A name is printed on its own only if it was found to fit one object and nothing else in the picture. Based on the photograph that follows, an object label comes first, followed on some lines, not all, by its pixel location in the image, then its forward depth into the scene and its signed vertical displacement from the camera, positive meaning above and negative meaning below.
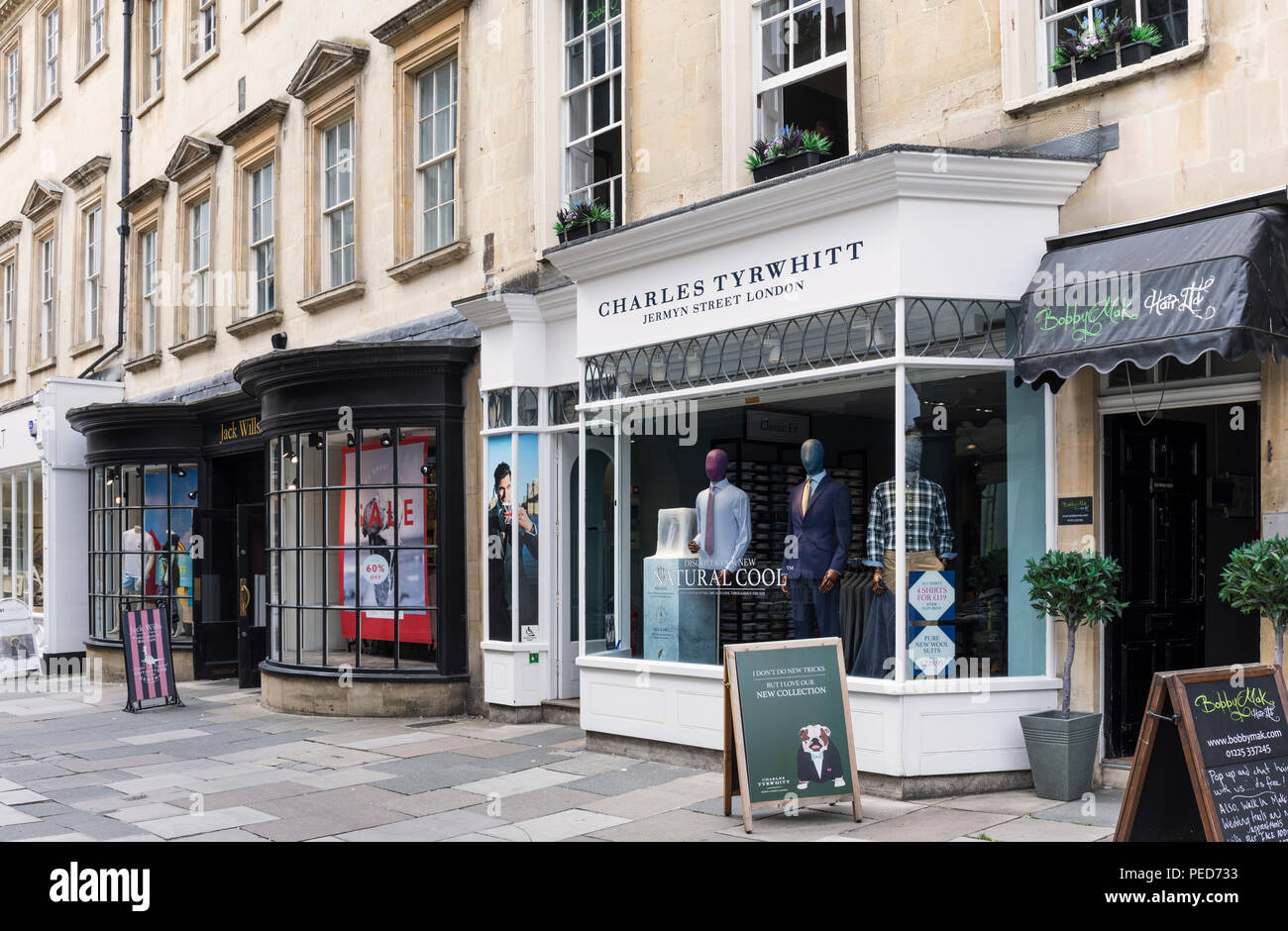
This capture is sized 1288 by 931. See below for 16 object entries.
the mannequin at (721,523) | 9.94 -0.09
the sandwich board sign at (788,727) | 7.24 -1.29
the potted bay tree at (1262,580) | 6.63 -0.41
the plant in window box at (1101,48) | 7.71 +2.97
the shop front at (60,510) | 19.28 +0.15
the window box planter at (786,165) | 9.33 +2.68
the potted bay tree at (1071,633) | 7.54 -0.79
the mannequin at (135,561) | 17.64 -0.60
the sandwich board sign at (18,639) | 17.89 -1.74
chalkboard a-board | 5.63 -1.22
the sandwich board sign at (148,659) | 13.65 -1.60
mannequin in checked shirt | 8.40 -0.08
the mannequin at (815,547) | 9.16 -0.27
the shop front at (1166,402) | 6.86 +0.69
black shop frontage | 12.66 -0.18
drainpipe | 19.98 +5.98
